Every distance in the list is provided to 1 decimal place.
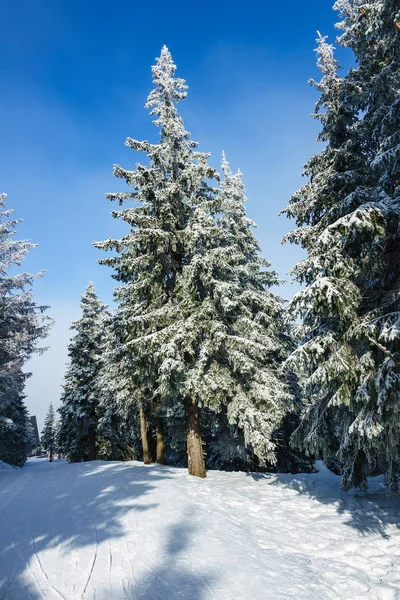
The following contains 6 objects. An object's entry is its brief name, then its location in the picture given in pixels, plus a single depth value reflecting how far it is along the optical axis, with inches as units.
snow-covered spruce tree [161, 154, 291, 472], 430.0
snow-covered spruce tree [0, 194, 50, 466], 717.9
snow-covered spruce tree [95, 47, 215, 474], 467.8
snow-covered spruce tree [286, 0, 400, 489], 264.1
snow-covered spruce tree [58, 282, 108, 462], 981.8
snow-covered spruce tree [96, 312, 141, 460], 600.9
